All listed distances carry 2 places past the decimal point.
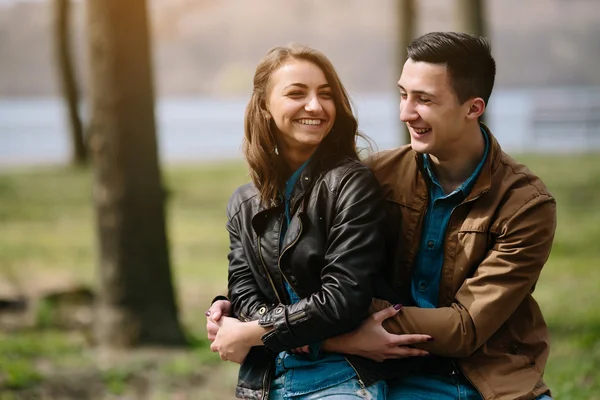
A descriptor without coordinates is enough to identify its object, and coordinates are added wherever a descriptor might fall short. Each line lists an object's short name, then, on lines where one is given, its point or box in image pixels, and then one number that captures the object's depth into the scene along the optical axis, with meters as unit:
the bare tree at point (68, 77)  33.11
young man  5.08
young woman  5.00
